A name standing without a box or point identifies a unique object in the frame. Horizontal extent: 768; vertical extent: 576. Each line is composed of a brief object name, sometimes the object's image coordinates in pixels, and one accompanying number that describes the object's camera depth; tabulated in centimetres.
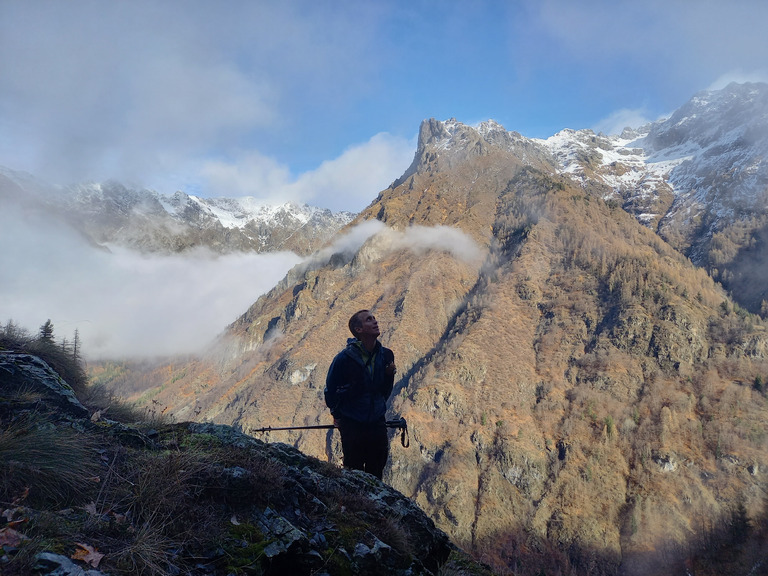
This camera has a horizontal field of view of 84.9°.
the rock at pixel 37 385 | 520
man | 635
